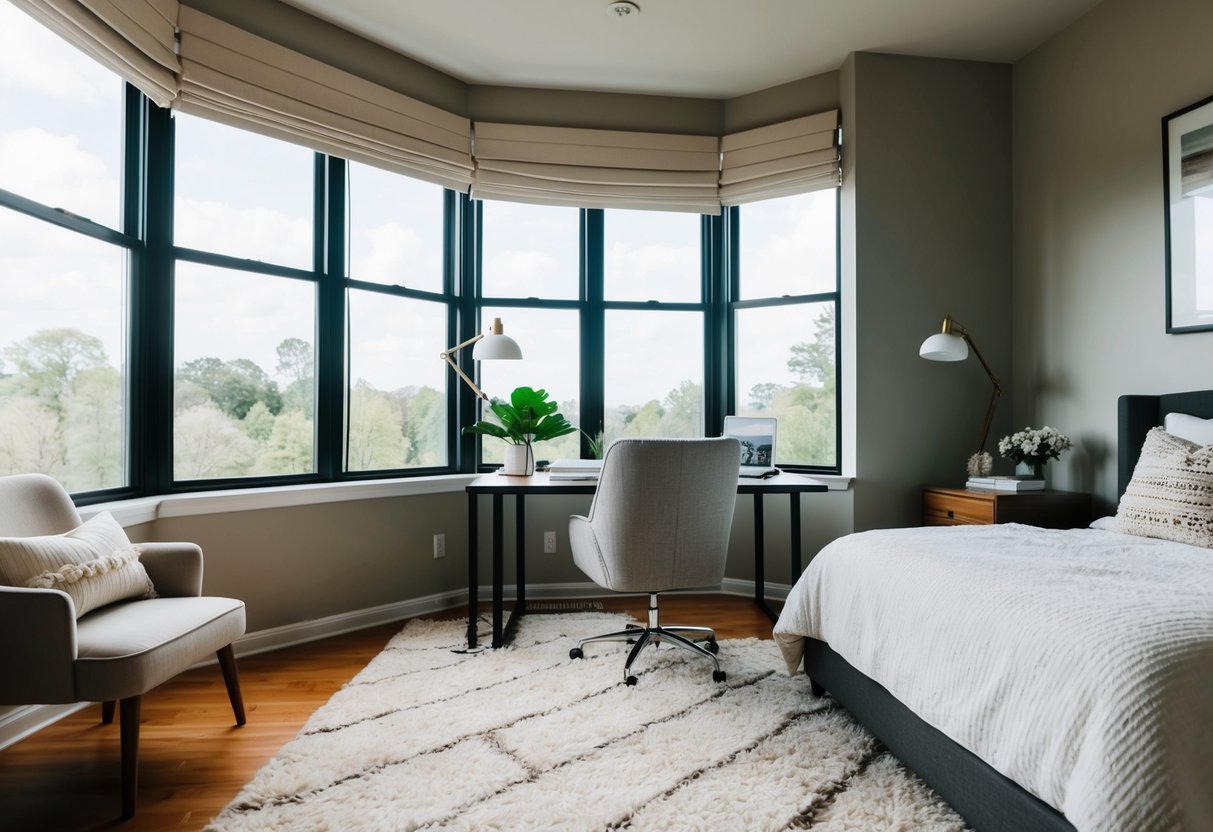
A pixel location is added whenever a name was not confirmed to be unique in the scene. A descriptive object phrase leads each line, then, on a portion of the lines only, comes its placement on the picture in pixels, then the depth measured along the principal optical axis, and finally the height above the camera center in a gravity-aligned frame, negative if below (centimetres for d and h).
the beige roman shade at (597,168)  370 +134
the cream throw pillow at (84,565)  172 -37
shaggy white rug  169 -93
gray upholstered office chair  247 -34
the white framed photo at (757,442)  331 -10
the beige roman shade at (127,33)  216 +126
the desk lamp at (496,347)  328 +34
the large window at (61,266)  220 +52
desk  281 -30
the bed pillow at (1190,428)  238 -2
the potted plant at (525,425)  326 -2
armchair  163 -53
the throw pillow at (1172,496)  205 -22
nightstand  296 -37
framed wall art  259 +76
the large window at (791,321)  377 +54
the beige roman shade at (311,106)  274 +137
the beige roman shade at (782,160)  359 +135
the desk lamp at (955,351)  312 +31
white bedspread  110 -45
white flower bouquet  306 -11
